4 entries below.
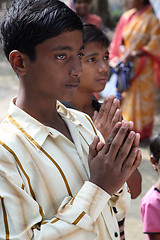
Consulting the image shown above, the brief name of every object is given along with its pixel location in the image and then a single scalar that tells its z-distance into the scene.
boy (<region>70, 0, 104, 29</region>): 5.51
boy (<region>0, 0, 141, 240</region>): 1.18
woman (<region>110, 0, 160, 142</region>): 5.05
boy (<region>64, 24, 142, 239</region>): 2.32
